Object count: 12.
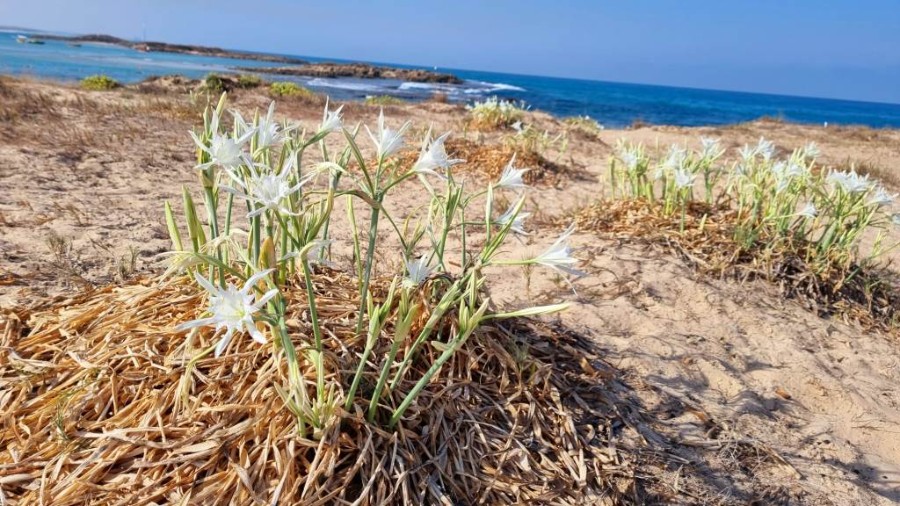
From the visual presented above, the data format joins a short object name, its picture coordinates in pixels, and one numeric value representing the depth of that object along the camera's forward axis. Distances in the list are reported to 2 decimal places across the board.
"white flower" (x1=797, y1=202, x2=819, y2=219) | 2.68
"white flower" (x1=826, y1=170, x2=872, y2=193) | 2.83
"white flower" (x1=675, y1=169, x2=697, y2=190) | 3.01
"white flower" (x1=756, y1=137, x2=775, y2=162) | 3.18
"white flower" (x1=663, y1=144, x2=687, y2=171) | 3.23
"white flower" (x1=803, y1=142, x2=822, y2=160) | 3.28
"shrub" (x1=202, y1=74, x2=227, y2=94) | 10.83
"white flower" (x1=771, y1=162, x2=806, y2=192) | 2.96
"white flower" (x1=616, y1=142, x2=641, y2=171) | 3.43
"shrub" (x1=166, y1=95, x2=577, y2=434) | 1.03
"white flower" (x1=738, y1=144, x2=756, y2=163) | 3.25
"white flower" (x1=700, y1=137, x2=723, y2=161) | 3.23
